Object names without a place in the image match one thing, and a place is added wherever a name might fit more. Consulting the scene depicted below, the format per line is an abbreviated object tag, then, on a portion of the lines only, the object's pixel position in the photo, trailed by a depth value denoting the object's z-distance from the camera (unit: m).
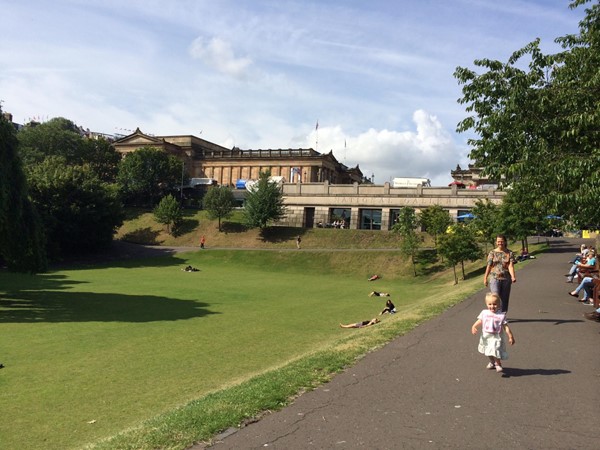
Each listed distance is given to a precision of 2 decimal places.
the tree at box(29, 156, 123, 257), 51.50
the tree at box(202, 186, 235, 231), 64.81
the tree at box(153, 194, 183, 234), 65.06
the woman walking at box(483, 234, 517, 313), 10.77
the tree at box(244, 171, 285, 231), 61.19
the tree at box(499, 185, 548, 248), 38.22
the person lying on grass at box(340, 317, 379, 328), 17.12
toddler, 7.81
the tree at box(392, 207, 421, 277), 45.91
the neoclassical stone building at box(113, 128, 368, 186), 104.62
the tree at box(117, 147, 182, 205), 83.75
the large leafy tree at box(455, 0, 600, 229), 10.94
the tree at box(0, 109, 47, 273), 23.42
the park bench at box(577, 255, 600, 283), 16.99
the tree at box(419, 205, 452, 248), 46.38
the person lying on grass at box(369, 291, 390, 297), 28.60
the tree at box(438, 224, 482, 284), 36.81
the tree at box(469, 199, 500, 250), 40.31
